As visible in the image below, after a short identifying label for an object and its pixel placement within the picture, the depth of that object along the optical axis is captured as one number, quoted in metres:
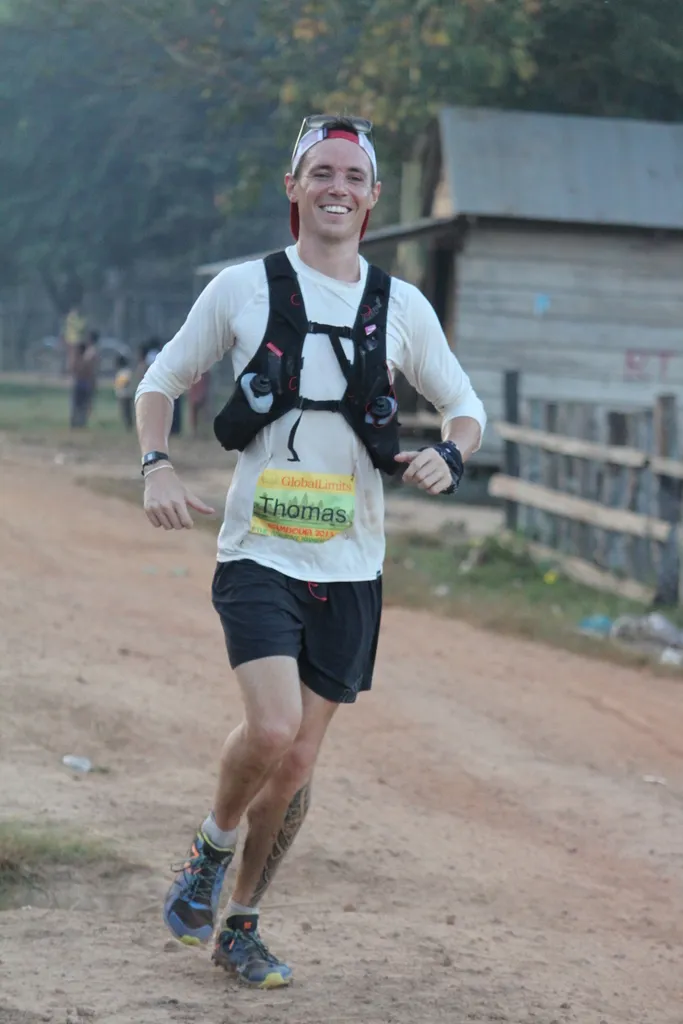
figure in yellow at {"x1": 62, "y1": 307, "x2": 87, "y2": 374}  47.25
